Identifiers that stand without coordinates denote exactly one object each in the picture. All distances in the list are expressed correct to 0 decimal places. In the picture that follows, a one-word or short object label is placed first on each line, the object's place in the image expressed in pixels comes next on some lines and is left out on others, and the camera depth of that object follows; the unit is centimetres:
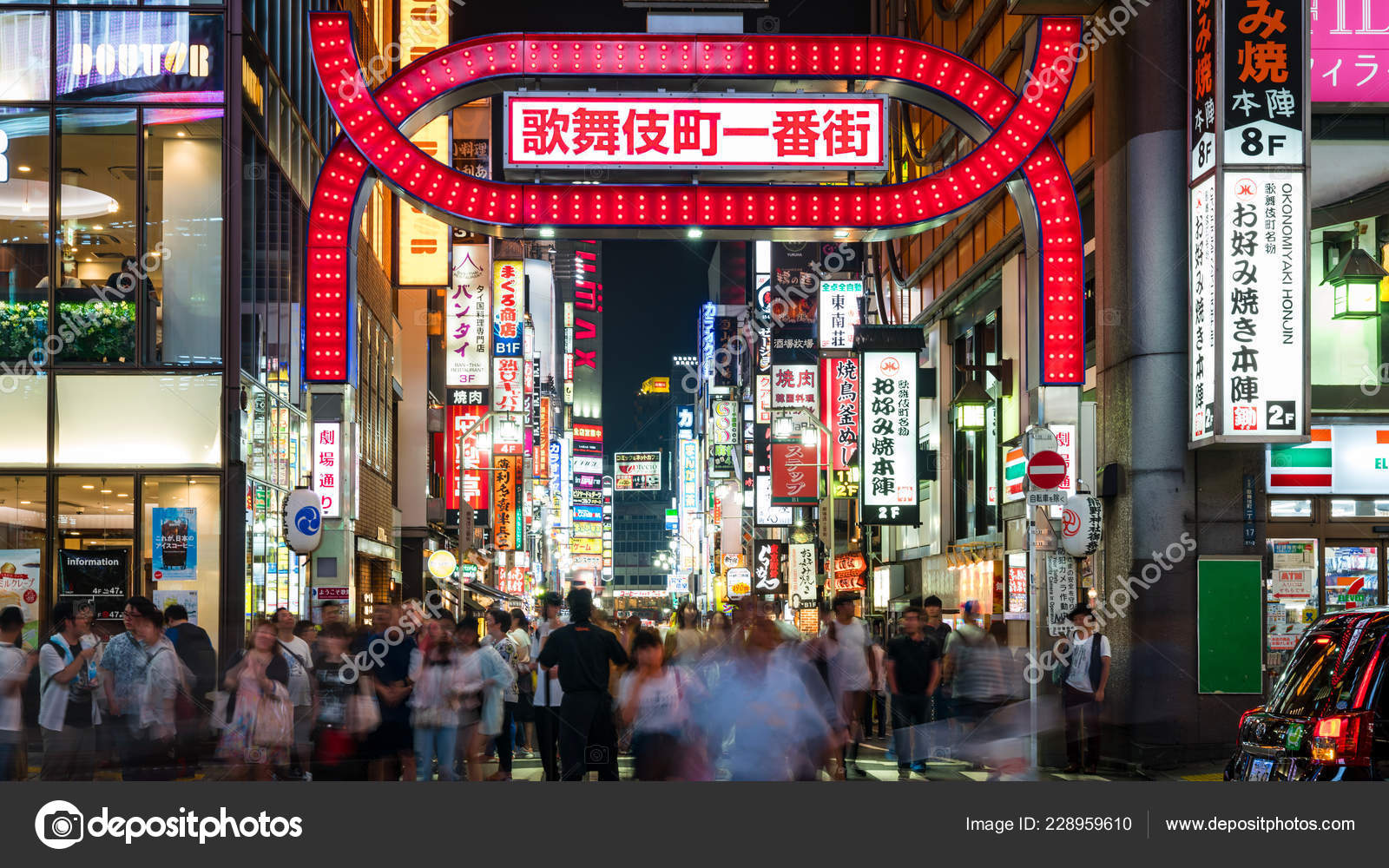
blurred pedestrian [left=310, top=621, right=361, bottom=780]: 1427
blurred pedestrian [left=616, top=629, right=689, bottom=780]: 1148
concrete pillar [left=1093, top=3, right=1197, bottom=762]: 1981
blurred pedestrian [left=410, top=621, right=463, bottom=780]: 1452
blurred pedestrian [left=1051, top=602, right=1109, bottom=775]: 1805
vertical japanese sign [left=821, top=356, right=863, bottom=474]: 3772
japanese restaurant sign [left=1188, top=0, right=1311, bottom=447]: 1839
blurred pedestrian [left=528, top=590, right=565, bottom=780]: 1675
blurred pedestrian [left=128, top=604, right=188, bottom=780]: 1427
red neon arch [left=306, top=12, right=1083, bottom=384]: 1725
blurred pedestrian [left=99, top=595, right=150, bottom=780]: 1431
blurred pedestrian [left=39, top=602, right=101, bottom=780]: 1391
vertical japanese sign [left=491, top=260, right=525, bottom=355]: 5559
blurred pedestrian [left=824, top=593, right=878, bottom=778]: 1783
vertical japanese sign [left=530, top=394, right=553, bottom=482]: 10769
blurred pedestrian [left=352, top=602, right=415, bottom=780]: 1454
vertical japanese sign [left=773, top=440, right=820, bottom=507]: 4603
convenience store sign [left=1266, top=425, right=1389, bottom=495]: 2120
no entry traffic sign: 1680
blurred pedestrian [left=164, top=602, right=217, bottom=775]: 1739
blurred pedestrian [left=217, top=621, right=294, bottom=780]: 1334
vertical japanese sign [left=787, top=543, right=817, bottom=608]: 5234
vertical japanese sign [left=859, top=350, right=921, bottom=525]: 3325
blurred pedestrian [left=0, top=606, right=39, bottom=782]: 1288
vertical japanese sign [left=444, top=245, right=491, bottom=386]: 4747
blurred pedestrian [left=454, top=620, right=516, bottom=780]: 1503
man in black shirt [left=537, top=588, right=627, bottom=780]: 1371
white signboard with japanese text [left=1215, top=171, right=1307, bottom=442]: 1848
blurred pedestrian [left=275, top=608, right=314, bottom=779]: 1552
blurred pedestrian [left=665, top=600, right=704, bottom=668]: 1400
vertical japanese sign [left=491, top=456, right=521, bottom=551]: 5972
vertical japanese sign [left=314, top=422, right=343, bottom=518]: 3056
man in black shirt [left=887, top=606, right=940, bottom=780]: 1798
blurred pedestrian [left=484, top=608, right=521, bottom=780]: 1700
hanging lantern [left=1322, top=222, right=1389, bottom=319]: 2064
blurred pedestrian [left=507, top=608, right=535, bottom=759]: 2019
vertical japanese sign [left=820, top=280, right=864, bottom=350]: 4777
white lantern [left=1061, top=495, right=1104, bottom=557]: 2019
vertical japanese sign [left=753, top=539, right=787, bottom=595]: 6280
